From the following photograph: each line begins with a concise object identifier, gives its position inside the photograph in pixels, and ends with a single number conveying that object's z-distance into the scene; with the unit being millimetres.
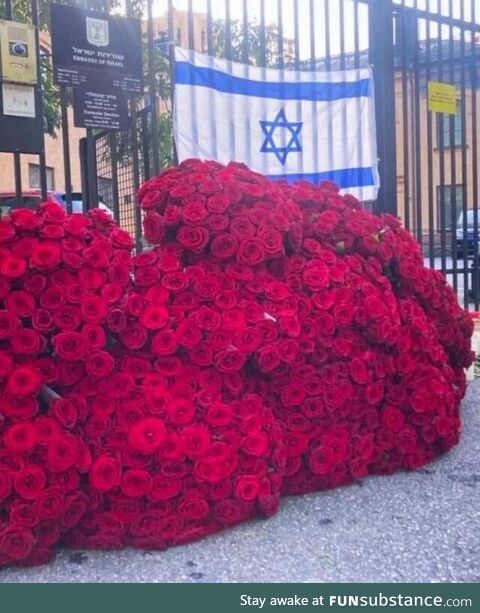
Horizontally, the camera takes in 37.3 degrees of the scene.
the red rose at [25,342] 2469
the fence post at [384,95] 5383
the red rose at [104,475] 2408
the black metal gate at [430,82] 5715
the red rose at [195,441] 2500
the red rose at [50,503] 2322
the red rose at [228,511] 2544
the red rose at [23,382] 2402
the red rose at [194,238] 2908
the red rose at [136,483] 2428
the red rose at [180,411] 2545
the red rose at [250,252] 2922
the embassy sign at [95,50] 3754
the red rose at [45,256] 2582
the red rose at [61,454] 2371
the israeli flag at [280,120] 4480
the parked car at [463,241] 6863
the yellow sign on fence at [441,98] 5828
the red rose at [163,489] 2455
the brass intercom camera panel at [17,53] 3533
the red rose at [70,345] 2490
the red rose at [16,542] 2271
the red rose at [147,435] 2451
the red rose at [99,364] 2547
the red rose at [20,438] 2361
